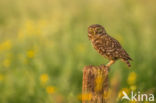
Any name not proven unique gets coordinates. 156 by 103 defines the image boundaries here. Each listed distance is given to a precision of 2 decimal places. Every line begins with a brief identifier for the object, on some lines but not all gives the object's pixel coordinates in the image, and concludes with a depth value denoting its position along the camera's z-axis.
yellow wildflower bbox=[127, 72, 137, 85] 13.93
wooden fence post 9.16
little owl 10.78
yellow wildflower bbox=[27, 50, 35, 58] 16.95
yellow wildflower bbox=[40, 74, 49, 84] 15.52
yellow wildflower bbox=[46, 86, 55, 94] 14.70
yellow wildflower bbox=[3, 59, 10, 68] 17.26
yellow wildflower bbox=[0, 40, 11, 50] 18.22
